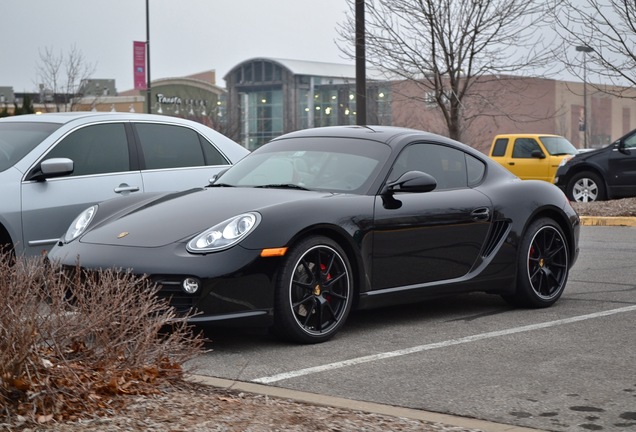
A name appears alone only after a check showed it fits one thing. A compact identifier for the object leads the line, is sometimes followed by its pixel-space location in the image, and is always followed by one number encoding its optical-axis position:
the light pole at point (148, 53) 40.72
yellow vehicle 27.97
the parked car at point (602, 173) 20.69
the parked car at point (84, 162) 8.78
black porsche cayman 6.69
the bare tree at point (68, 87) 47.81
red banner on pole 58.56
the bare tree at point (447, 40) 22.41
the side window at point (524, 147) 28.48
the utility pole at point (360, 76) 18.69
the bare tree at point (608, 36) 19.22
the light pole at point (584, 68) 19.78
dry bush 4.66
